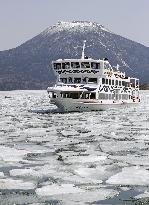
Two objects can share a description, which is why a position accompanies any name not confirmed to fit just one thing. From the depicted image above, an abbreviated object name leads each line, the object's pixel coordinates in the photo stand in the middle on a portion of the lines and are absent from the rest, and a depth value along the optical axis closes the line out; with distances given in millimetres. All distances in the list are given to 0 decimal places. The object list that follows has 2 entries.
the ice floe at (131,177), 11445
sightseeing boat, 42719
